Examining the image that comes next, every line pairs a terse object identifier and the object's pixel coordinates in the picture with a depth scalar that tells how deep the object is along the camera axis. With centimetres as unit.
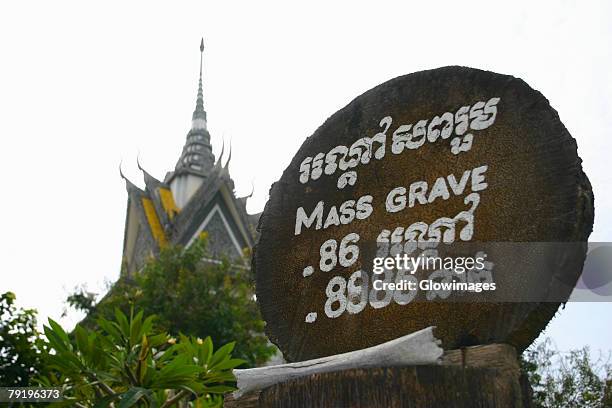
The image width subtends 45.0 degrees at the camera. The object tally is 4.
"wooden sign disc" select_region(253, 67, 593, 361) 210
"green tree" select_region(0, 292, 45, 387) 661
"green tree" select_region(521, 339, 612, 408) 846
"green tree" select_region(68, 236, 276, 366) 1181
